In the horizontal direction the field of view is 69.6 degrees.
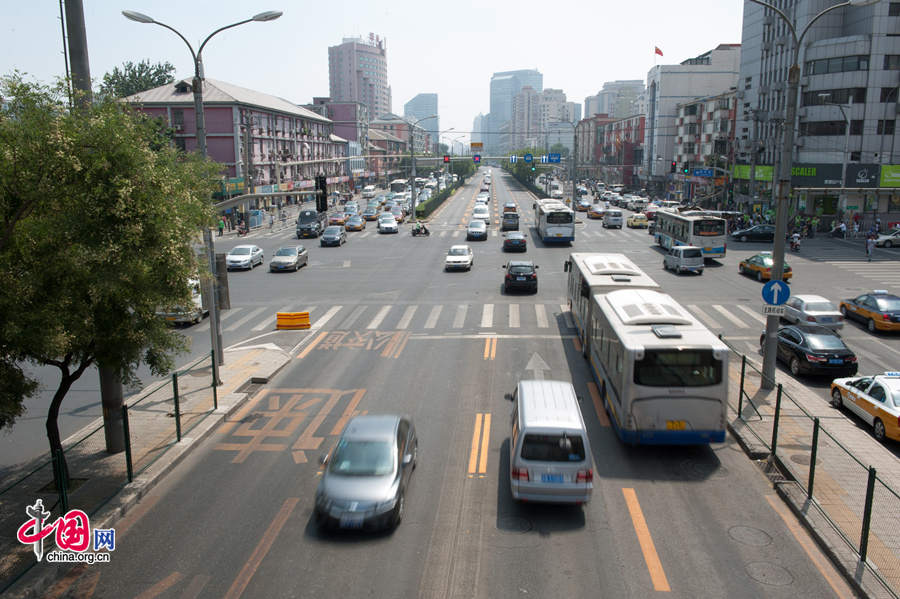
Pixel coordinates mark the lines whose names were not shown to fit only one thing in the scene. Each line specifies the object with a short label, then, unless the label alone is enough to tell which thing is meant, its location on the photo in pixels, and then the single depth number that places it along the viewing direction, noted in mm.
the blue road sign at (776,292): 17062
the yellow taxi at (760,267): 36938
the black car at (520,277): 33219
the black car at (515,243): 48438
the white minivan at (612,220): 65375
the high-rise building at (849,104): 56938
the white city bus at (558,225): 51938
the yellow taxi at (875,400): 15461
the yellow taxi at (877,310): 25531
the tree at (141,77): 98500
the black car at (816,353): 19984
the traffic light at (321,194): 24223
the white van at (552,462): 11445
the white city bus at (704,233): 43375
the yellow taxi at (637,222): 66188
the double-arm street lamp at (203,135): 17938
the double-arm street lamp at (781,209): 17156
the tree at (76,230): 9992
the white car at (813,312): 24672
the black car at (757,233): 54250
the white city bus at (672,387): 13672
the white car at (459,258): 40688
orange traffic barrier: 26953
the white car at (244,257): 42281
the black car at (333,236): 53188
